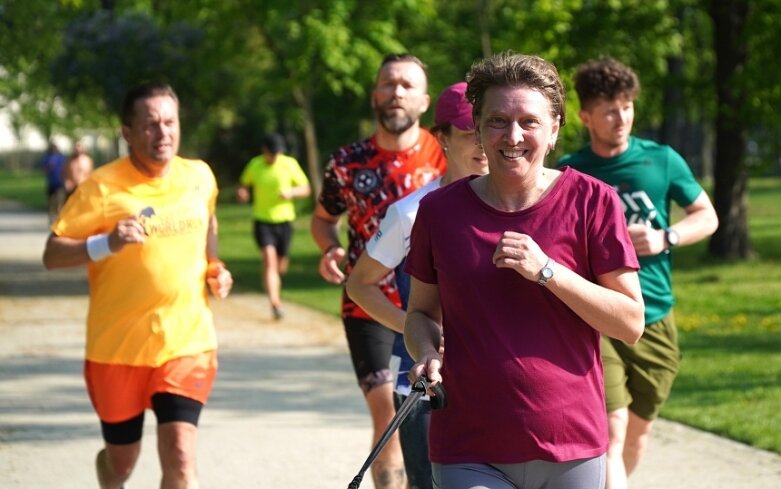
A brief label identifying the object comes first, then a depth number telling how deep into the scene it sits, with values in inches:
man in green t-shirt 434.4
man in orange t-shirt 421.4
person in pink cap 361.1
